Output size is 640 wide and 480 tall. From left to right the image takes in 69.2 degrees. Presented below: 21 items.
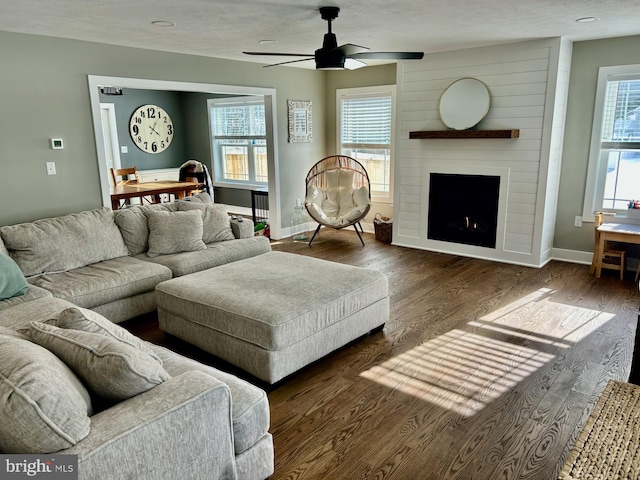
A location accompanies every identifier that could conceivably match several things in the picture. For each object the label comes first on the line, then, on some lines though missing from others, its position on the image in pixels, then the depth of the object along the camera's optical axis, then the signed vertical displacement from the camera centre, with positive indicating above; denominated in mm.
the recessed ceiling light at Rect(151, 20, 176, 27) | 3635 +935
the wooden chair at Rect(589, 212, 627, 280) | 4594 -1156
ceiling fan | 3314 +615
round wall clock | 8242 +262
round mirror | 5086 +394
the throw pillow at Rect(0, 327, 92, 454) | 1241 -711
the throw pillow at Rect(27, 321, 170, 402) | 1507 -714
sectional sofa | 1276 -829
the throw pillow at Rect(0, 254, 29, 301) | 2976 -869
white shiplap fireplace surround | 4738 -8
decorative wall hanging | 6477 +283
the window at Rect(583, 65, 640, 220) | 4613 -53
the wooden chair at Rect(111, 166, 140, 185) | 6914 -455
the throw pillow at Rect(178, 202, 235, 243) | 4473 -765
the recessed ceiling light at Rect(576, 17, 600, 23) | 3775 +957
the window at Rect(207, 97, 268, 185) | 8094 +40
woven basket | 6242 -1174
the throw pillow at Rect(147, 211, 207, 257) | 4094 -790
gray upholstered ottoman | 2643 -1015
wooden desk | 4391 -910
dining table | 5767 -596
